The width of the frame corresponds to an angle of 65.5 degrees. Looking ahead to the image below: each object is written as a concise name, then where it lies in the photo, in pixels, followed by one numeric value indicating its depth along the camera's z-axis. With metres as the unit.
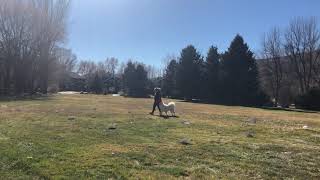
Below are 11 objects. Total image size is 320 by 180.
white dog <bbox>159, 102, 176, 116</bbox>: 15.13
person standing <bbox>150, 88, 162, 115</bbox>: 15.63
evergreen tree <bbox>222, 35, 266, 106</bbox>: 35.60
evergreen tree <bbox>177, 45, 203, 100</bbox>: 39.88
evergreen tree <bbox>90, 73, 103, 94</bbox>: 61.04
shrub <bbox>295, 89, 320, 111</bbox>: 33.50
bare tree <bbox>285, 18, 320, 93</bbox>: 41.44
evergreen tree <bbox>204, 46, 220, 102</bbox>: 37.53
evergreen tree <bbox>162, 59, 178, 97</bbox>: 46.35
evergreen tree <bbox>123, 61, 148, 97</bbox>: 46.57
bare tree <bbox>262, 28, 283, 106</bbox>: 44.39
